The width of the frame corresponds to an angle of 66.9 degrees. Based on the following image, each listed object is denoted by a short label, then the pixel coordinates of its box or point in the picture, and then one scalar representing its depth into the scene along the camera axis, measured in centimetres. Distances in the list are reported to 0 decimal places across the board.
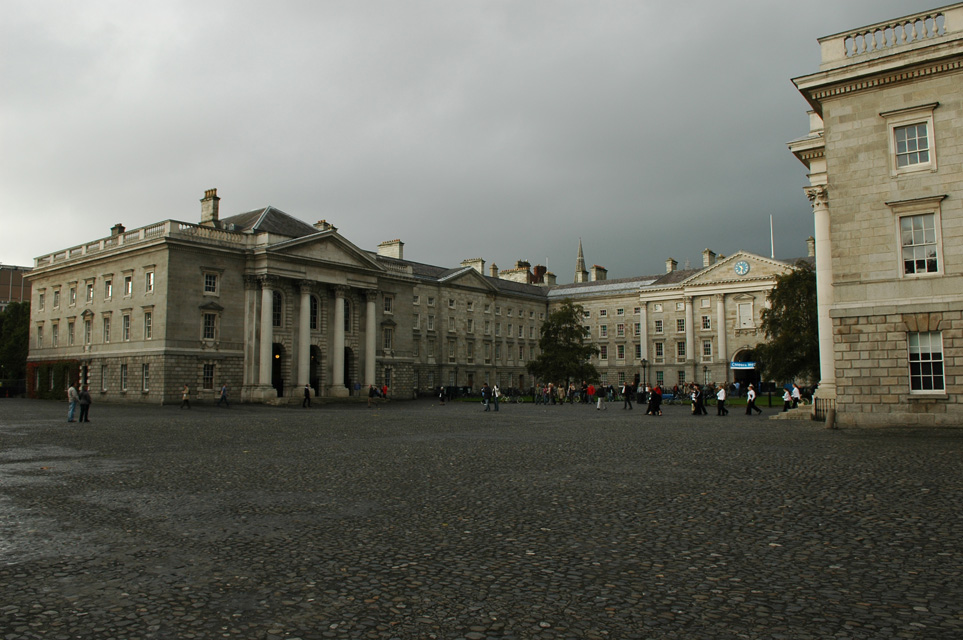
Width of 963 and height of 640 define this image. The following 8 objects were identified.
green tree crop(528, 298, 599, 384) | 6462
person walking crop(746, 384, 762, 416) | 3572
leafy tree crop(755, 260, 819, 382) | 4925
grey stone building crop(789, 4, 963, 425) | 2203
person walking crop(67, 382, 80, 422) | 2730
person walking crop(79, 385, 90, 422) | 2745
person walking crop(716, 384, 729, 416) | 3481
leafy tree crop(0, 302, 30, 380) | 7350
